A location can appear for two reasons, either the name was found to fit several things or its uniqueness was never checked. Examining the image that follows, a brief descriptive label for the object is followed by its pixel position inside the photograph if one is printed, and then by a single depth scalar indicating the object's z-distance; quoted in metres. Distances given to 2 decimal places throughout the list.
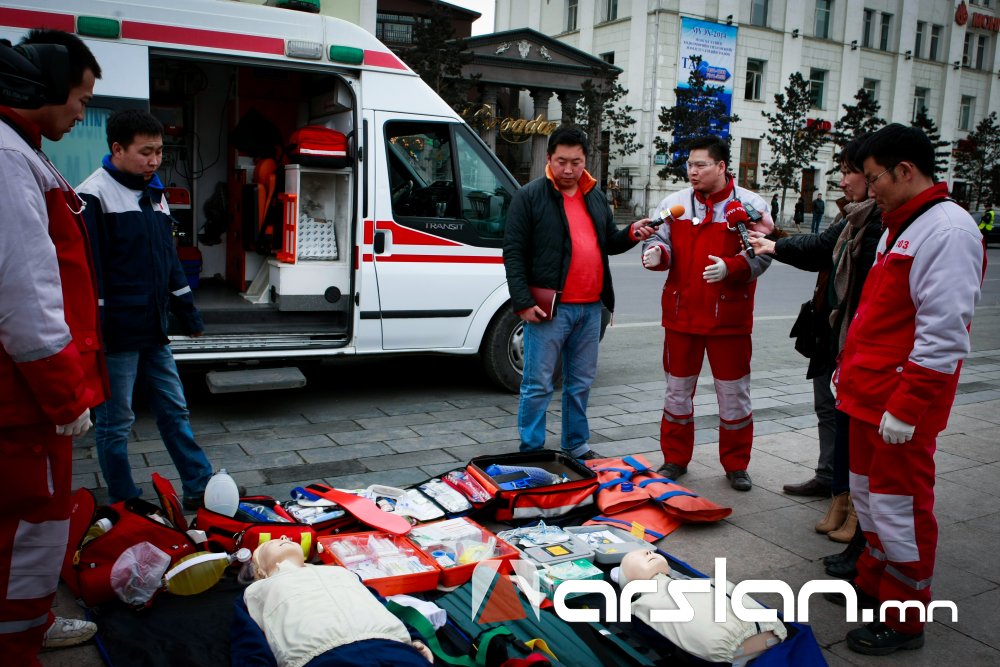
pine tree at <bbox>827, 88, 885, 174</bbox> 36.84
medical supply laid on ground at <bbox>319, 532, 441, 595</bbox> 3.48
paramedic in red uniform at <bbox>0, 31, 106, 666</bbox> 2.52
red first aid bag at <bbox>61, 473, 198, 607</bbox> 3.39
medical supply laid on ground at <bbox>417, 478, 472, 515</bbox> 4.37
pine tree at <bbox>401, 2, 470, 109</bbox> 27.03
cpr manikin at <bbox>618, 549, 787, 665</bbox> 2.91
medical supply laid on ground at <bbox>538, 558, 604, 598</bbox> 3.55
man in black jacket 5.22
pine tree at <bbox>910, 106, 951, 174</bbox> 35.98
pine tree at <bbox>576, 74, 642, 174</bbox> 35.88
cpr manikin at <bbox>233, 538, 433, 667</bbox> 2.62
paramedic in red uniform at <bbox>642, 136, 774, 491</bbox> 4.94
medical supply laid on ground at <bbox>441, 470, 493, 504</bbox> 4.46
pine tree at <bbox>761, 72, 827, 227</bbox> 36.56
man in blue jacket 4.13
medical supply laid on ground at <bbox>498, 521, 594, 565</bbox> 3.85
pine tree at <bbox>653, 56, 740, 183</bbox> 35.81
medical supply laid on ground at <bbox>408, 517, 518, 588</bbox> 3.65
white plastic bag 3.37
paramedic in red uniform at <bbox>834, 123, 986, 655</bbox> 3.18
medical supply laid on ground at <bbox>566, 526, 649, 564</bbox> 3.86
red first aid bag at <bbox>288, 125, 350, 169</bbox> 6.71
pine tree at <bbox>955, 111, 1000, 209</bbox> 47.97
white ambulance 5.78
